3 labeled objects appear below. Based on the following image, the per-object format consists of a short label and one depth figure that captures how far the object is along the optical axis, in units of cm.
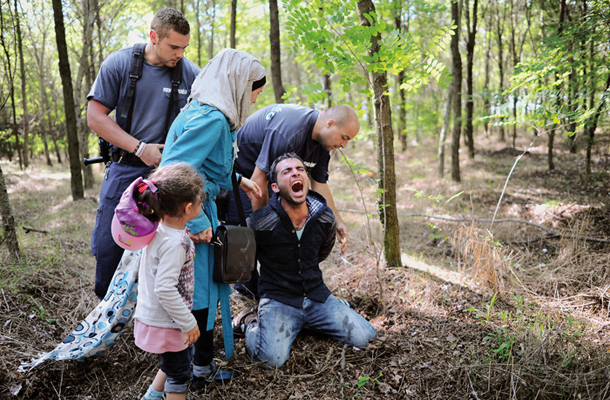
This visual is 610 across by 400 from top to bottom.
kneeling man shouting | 300
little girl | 198
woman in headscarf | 228
